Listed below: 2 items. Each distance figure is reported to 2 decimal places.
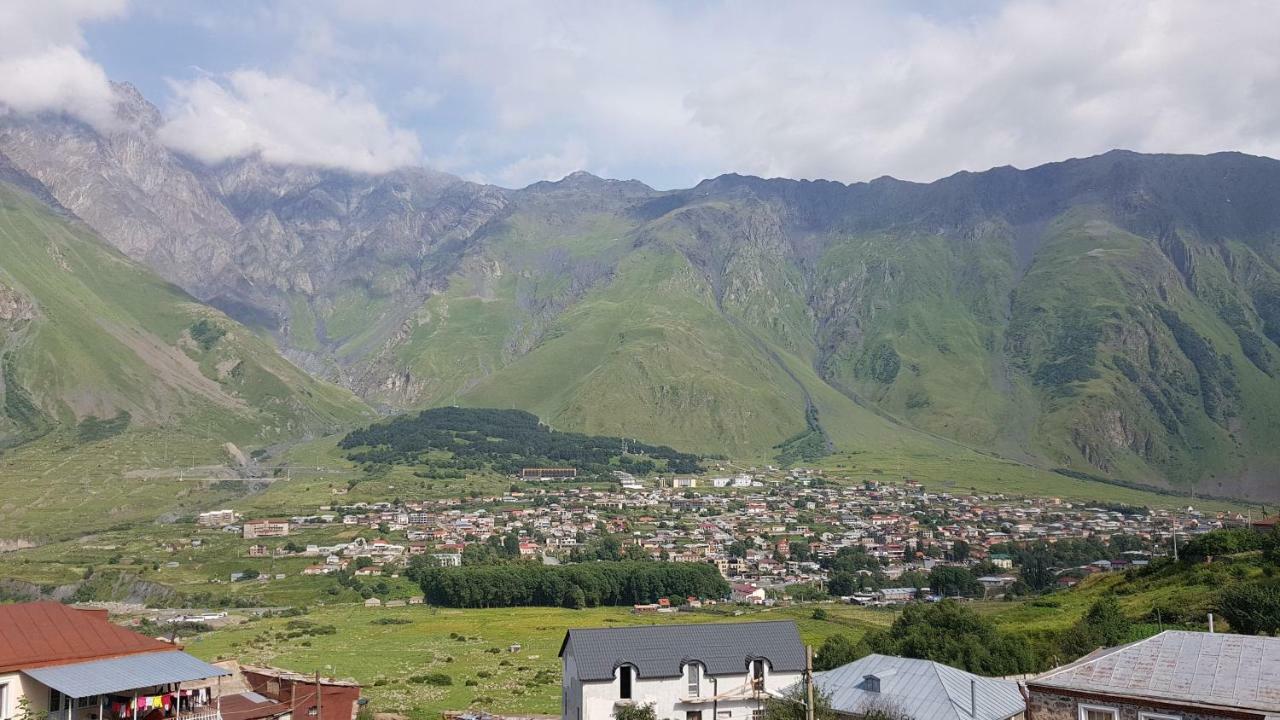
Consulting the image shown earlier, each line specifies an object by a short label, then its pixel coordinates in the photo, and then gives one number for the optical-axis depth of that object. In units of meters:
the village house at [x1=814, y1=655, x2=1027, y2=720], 34.34
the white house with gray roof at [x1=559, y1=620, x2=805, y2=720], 41.47
